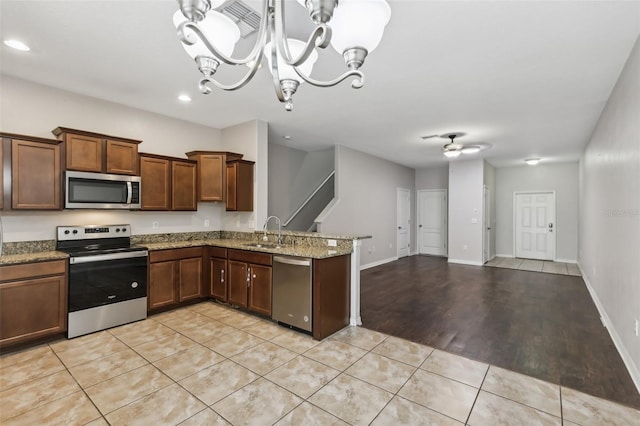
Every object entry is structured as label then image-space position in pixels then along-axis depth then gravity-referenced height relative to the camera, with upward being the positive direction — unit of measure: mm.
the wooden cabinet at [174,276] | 3738 -832
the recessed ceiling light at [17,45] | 2498 +1416
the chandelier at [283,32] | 1297 +899
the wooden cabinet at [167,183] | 3922 +410
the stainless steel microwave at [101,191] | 3246 +250
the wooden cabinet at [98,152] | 3227 +693
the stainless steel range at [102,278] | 3117 -717
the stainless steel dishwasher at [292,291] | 3158 -855
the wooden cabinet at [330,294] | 3102 -883
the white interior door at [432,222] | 8891 -271
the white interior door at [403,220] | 8430 -207
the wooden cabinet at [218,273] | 4070 -832
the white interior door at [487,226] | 7602 -342
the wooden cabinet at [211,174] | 4418 +569
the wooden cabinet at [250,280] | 3578 -836
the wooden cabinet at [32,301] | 2717 -837
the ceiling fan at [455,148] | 5363 +1201
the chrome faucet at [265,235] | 4133 -305
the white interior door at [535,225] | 8102 -333
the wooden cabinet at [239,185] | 4355 +403
